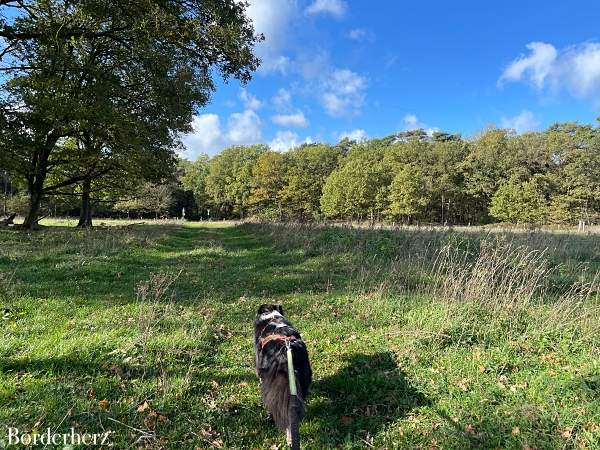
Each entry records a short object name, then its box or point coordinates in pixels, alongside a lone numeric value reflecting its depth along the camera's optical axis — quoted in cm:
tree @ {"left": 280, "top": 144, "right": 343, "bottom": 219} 6234
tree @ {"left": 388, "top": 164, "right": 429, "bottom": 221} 5106
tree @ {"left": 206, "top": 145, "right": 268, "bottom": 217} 6938
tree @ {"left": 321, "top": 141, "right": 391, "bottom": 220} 5422
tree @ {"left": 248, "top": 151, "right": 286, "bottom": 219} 6372
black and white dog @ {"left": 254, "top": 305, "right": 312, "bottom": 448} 276
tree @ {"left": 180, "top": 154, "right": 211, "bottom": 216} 7675
